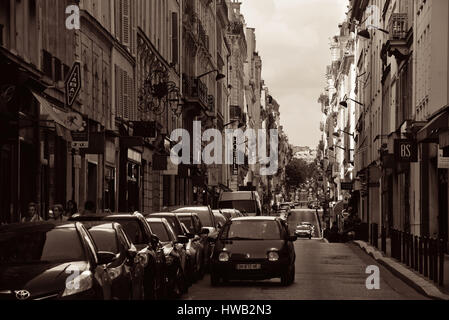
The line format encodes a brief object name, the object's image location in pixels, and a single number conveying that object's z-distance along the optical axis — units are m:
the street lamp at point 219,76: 95.21
